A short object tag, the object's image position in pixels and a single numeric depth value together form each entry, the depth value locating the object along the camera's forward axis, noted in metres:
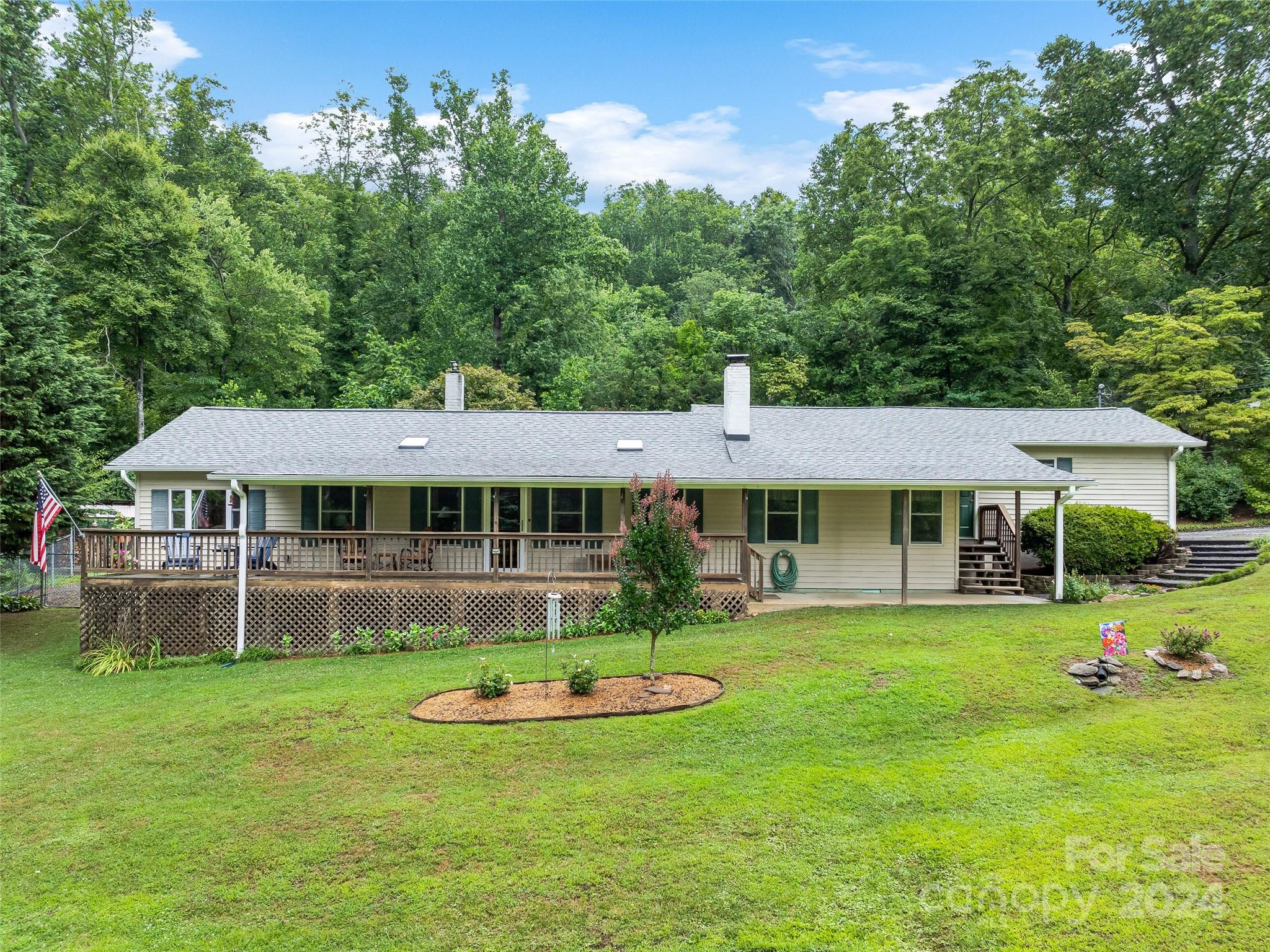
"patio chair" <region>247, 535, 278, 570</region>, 14.73
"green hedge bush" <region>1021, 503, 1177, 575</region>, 16.64
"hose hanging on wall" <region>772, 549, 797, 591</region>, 16.22
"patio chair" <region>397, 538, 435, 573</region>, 14.74
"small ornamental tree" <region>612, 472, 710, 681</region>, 9.16
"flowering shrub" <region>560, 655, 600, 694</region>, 9.30
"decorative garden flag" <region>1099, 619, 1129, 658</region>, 9.31
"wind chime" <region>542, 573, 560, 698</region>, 10.66
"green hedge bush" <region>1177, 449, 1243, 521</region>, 22.09
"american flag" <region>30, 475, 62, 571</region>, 12.56
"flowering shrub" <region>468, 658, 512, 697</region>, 9.40
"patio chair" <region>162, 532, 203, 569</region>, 14.16
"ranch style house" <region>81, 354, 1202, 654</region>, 13.79
